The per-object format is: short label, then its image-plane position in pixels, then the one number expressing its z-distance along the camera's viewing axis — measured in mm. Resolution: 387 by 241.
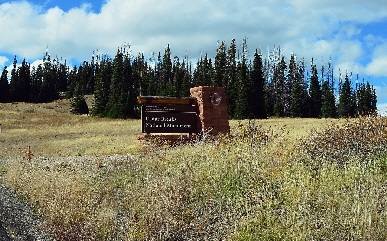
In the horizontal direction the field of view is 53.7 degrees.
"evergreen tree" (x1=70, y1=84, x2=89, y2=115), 62156
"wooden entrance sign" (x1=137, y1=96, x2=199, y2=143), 12188
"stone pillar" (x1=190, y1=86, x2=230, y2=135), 12109
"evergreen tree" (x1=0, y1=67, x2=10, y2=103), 83125
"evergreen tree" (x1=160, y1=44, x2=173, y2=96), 90438
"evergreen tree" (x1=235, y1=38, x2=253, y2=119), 52031
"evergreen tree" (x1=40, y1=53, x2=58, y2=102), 90750
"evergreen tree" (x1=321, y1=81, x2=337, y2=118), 65875
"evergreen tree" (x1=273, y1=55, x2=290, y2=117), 73150
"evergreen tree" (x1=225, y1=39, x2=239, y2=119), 54875
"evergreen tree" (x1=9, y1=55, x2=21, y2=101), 85188
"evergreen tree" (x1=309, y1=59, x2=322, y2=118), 70438
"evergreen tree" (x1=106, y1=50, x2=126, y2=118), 53750
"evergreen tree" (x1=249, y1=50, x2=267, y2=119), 54362
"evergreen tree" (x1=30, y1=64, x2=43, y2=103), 88312
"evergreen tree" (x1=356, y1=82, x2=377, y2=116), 70938
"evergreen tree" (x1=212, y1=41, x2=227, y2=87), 61094
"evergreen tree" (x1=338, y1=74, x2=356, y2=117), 68356
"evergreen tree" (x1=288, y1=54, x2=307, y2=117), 65062
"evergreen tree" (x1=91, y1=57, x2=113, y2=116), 59991
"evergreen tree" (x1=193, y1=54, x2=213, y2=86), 70856
